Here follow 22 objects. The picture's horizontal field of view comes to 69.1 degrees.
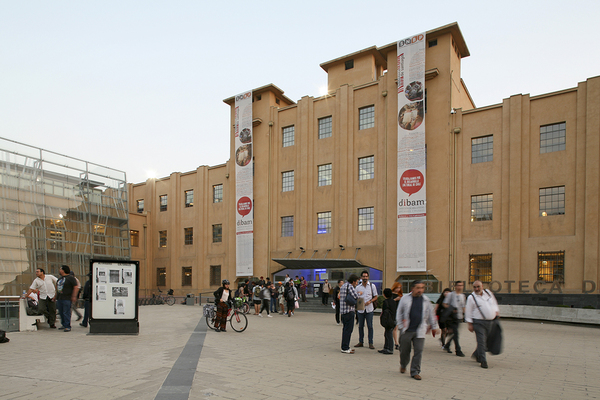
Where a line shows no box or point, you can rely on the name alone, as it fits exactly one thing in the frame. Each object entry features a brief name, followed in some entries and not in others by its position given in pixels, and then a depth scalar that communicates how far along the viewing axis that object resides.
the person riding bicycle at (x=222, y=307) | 13.73
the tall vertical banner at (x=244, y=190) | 33.38
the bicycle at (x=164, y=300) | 33.43
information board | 12.01
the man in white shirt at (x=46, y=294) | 13.15
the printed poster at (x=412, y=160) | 25.84
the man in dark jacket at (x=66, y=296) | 13.11
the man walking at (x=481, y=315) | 8.66
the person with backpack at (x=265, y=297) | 21.38
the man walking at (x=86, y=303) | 13.67
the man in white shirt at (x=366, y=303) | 10.66
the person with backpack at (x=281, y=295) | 22.50
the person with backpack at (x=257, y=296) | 21.56
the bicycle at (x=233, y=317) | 13.98
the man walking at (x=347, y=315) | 9.89
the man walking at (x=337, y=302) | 16.85
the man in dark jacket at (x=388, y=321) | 9.98
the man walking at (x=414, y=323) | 7.30
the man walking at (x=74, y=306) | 14.00
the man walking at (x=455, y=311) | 9.98
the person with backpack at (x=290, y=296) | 21.42
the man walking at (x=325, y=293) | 26.19
